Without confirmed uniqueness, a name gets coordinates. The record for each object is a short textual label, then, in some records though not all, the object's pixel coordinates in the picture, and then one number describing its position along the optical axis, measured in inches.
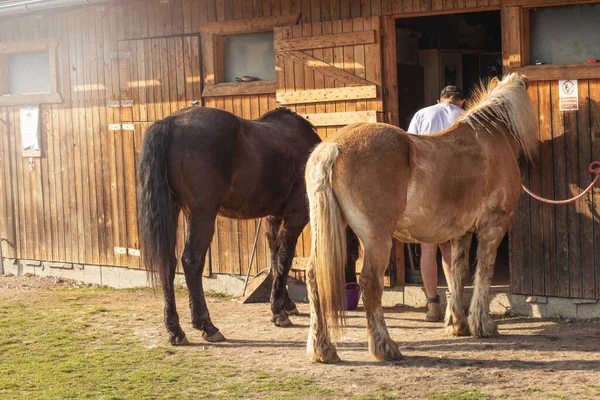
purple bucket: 337.7
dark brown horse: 285.4
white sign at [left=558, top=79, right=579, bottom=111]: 302.0
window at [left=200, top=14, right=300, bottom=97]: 380.2
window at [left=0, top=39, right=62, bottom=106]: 444.8
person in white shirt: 320.2
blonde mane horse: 253.3
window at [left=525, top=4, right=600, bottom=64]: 303.4
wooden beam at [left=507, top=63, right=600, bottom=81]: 296.7
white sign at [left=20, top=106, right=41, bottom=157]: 452.4
